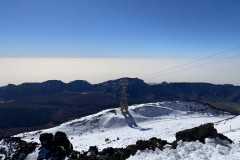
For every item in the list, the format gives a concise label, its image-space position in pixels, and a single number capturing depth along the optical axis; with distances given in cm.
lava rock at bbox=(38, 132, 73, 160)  2359
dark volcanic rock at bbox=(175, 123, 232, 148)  1784
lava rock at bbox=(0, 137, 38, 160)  2609
